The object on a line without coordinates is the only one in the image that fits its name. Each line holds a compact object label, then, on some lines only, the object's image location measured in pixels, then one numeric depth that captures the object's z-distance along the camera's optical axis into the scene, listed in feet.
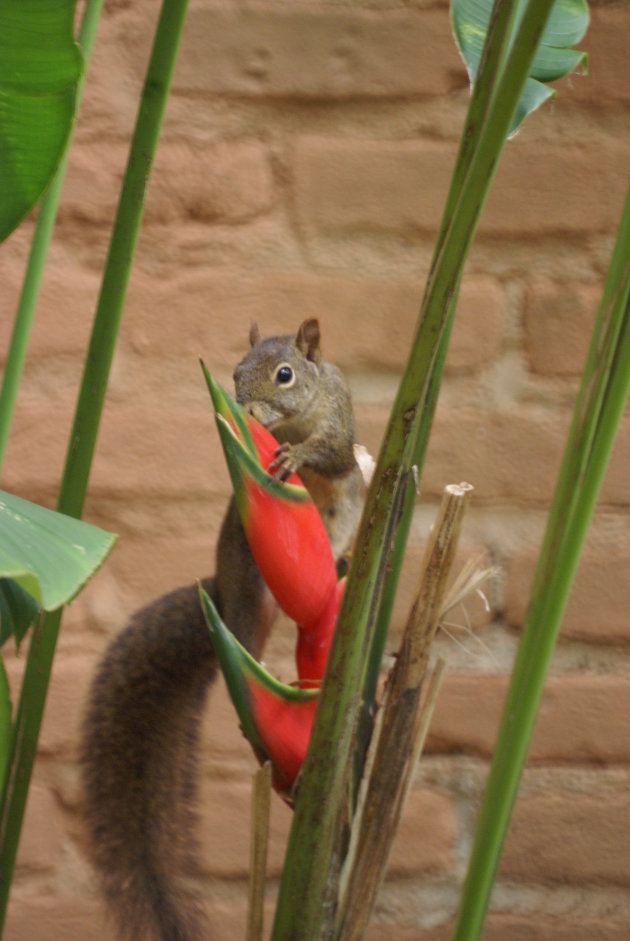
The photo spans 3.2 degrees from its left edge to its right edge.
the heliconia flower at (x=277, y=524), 21.87
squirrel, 22.33
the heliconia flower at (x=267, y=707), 21.91
